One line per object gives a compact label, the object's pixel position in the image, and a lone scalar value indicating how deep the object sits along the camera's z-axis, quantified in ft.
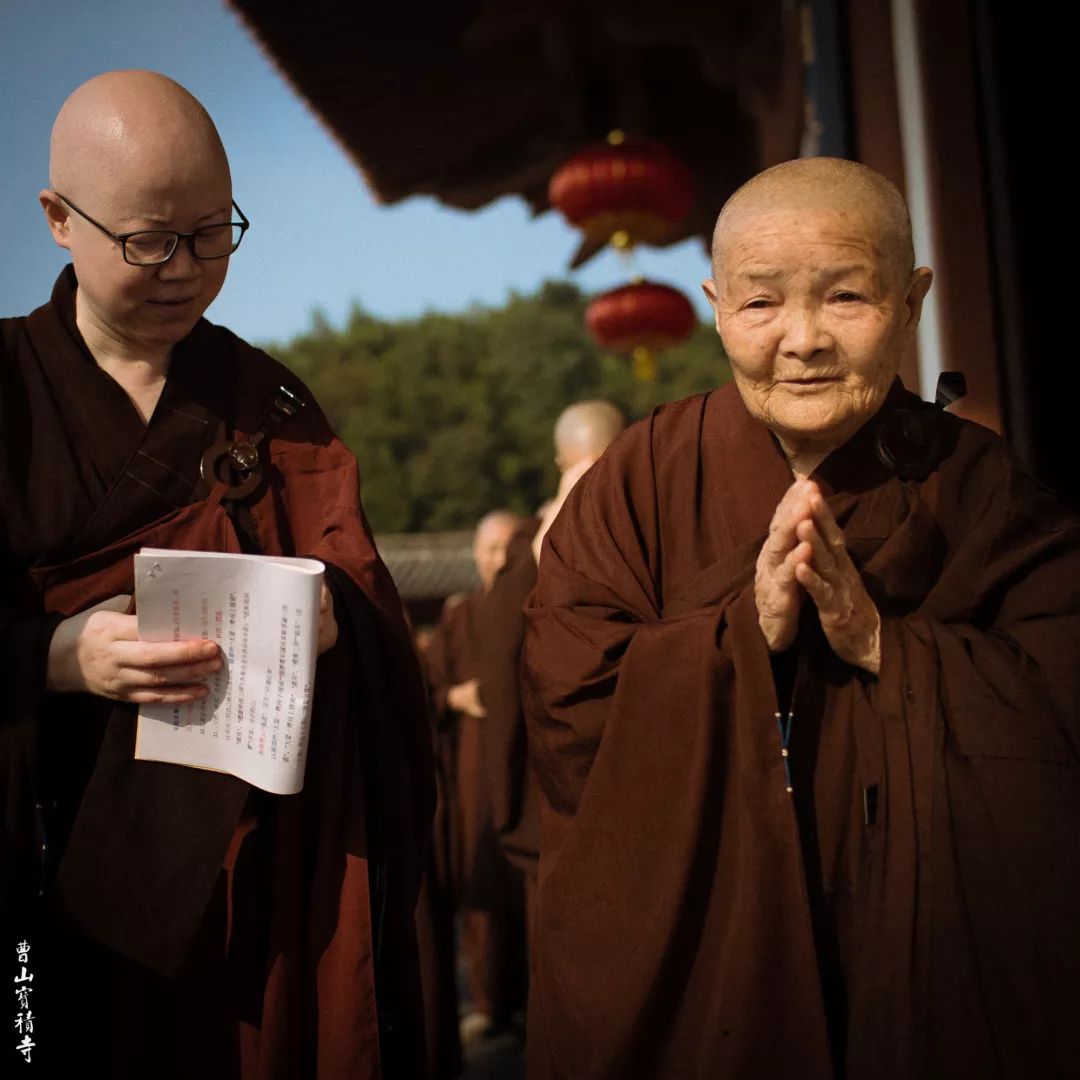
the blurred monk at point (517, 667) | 10.69
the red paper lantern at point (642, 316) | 24.98
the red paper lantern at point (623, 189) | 20.85
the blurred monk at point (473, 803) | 14.78
